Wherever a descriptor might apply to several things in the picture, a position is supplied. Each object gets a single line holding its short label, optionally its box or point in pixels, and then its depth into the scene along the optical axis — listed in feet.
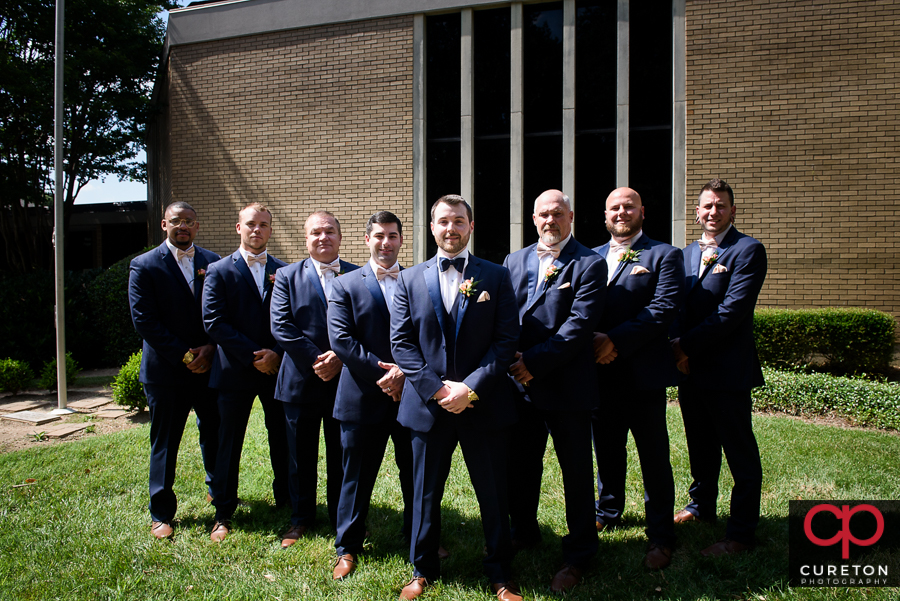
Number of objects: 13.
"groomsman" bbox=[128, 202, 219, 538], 14.06
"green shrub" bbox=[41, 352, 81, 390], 30.83
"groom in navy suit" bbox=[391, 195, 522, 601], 10.79
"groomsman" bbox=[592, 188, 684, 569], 11.95
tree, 42.06
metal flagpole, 26.81
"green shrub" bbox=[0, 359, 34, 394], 29.99
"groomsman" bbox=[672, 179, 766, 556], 12.28
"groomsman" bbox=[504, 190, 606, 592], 11.24
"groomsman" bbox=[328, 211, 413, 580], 11.93
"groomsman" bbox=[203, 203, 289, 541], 13.87
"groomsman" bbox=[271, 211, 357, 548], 13.30
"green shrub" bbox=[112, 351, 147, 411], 25.32
